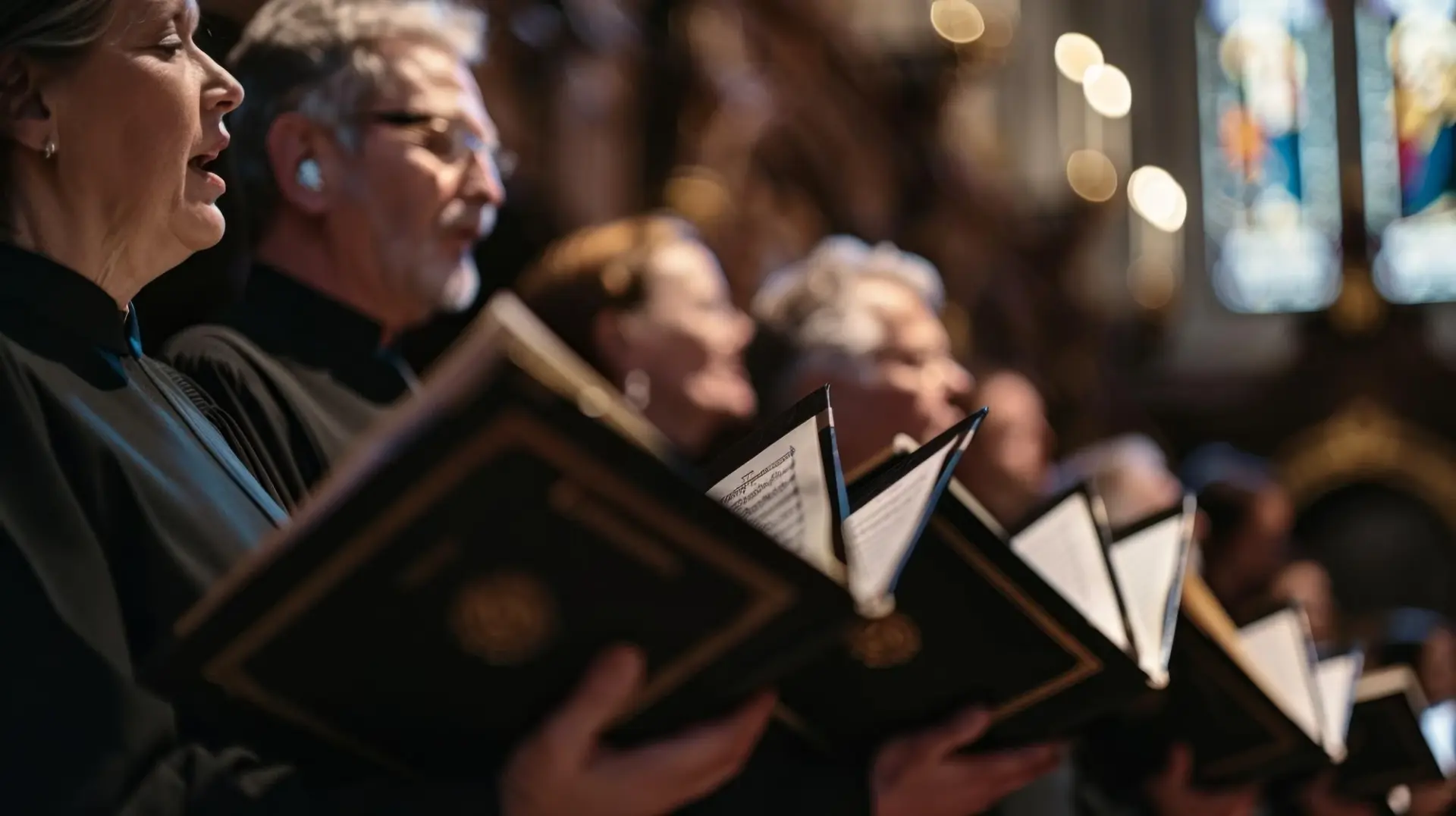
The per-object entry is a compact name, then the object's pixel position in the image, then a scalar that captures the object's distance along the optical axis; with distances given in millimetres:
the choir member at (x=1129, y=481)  4645
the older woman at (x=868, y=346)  3047
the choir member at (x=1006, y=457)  3740
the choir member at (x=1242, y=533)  6312
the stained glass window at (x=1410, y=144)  13289
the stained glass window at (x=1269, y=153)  13586
